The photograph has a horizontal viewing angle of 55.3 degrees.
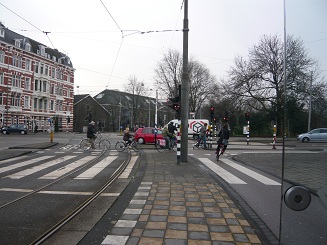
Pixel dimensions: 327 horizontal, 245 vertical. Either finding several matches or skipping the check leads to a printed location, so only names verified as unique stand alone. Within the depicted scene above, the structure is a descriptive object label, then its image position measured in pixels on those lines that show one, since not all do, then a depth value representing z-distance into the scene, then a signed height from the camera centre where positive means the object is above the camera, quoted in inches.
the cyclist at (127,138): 681.6 -26.1
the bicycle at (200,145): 813.9 -45.1
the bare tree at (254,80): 1290.6 +226.3
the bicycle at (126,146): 680.4 -43.9
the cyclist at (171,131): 720.3 -9.1
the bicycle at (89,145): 702.5 -44.4
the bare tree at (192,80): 1966.3 +306.0
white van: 1370.9 +7.5
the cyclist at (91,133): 706.8 -17.6
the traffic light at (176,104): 512.6 +38.7
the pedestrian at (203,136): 793.9 -20.7
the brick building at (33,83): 1943.9 +292.7
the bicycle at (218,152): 522.7 -40.0
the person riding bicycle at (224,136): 529.7 -13.1
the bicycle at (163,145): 672.4 -39.2
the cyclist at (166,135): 693.3 -17.9
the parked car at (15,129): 1742.1 -30.9
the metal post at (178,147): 448.3 -28.7
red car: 997.8 -30.5
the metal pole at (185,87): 484.7 +63.1
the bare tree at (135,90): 2483.6 +290.7
